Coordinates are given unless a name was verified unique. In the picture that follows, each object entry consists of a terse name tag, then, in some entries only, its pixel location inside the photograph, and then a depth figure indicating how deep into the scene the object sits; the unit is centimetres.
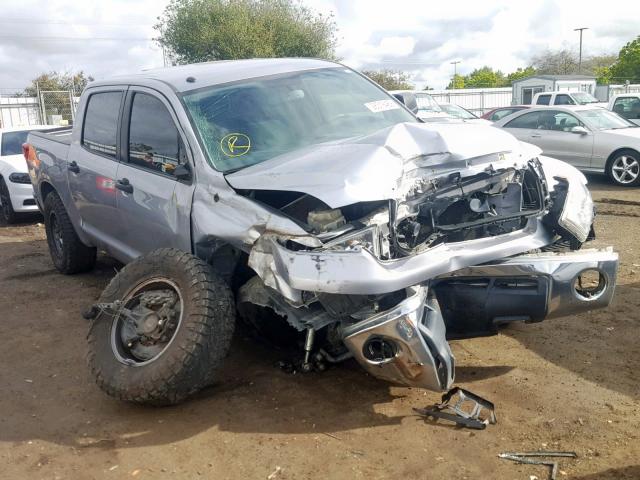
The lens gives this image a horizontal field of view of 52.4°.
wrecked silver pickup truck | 327
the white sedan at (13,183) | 1012
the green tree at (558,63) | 6345
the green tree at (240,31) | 3092
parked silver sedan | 1151
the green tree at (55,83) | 2338
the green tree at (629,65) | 4538
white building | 3002
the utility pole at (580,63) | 6307
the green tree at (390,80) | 4735
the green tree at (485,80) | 6712
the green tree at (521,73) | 6659
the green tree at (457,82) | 6820
